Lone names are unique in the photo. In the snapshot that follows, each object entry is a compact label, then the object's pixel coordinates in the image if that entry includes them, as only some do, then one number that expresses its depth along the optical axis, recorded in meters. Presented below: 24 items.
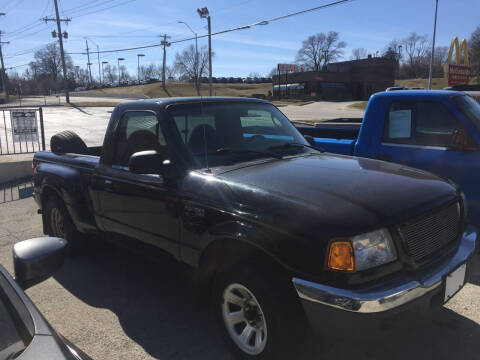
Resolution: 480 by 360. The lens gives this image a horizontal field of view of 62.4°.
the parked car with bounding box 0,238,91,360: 1.46
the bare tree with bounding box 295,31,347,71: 107.81
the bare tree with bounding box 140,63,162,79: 134.62
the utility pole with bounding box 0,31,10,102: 62.82
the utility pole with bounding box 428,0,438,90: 30.38
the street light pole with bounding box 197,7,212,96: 29.84
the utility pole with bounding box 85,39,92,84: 121.99
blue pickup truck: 4.38
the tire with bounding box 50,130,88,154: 5.05
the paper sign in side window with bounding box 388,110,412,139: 5.00
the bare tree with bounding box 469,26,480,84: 53.44
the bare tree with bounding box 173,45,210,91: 79.44
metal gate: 10.09
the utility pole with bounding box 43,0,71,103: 49.51
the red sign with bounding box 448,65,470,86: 23.58
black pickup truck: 2.20
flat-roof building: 69.56
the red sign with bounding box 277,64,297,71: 71.81
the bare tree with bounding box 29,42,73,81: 109.50
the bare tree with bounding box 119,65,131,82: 140.00
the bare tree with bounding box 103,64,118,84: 137.38
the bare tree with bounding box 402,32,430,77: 109.32
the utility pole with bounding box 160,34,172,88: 70.69
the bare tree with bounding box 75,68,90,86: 134.21
